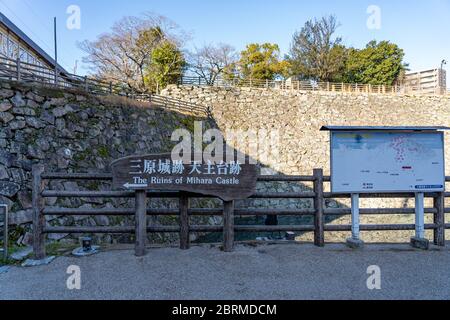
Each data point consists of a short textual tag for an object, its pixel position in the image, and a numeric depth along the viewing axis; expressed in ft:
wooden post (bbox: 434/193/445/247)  15.28
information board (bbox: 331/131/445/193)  14.80
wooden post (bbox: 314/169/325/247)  14.94
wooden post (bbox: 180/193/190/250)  14.43
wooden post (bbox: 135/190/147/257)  13.65
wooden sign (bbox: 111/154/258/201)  13.35
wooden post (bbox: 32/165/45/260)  13.30
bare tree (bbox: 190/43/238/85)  96.22
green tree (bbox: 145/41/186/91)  76.38
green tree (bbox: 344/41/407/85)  106.42
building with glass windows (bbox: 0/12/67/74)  56.90
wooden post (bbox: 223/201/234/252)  14.17
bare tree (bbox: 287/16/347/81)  103.19
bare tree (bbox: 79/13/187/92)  85.15
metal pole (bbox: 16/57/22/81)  30.91
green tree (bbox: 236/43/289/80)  97.35
